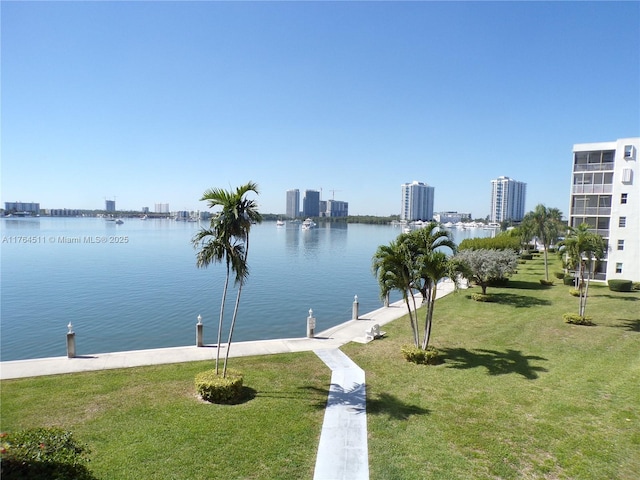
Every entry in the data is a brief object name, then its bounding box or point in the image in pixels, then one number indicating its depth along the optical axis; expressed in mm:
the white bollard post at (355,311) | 23548
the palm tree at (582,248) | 22750
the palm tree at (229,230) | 11414
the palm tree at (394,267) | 15742
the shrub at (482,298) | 28938
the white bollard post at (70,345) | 15398
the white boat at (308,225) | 183750
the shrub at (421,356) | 15328
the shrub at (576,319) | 21297
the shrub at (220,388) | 11102
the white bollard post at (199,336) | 17109
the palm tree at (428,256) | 15398
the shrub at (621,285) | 31125
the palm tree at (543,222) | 43219
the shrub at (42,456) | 4742
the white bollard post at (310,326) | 19227
